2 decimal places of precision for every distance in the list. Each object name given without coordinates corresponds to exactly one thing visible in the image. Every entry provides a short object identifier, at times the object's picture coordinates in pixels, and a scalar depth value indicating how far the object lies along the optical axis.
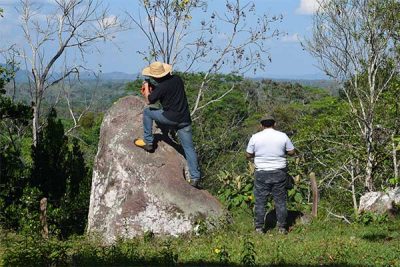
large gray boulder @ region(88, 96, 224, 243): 10.05
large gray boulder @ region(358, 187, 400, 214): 11.61
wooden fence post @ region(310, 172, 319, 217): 11.37
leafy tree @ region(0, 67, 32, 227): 13.38
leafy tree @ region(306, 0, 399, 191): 17.70
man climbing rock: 9.83
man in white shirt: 9.63
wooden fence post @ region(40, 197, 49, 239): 10.28
